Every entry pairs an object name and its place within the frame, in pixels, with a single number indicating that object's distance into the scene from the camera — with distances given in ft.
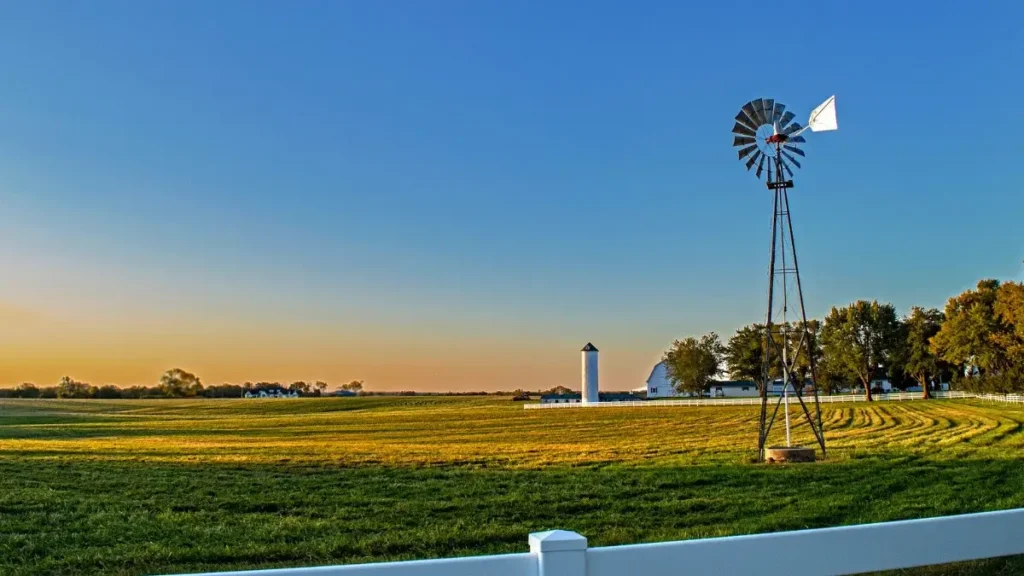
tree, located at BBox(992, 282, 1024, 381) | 177.37
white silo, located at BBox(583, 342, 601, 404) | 241.14
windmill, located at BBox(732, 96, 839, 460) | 58.70
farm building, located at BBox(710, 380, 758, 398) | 357.20
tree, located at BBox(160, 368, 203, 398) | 330.95
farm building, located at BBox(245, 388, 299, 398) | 366.43
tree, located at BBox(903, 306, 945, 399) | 227.81
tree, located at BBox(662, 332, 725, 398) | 292.81
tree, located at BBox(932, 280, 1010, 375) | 196.24
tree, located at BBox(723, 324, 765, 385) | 262.06
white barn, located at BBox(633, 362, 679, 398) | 360.28
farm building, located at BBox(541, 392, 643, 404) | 262.57
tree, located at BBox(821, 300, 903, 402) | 233.96
